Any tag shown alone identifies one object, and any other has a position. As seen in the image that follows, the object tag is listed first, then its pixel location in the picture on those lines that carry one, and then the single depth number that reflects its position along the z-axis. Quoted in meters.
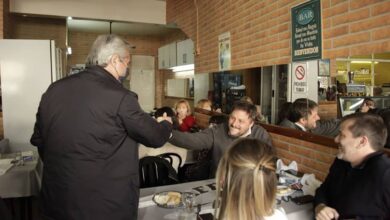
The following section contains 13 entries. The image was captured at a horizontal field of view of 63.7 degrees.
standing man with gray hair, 1.53
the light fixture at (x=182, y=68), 6.40
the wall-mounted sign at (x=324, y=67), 2.38
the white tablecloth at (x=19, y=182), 2.81
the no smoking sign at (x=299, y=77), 2.61
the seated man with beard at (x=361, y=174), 1.54
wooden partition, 2.34
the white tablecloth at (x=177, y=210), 1.73
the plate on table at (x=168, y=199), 1.80
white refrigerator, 4.50
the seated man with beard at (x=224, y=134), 2.54
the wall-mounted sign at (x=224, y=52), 3.90
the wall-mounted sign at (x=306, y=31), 2.43
